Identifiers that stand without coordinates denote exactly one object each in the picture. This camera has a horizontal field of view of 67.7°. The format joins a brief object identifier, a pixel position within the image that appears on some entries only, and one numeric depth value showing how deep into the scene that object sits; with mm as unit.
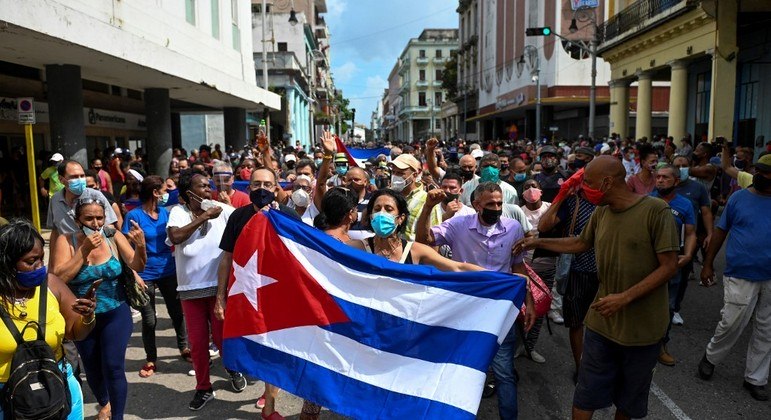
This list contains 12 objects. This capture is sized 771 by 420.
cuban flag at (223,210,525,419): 3348
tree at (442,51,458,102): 67625
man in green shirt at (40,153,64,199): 8812
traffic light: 19359
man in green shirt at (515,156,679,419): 3404
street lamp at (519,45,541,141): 31281
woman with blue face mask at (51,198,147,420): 3881
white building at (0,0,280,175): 8742
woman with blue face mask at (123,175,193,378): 5336
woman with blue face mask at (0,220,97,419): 2736
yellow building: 14781
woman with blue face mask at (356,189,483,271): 3836
